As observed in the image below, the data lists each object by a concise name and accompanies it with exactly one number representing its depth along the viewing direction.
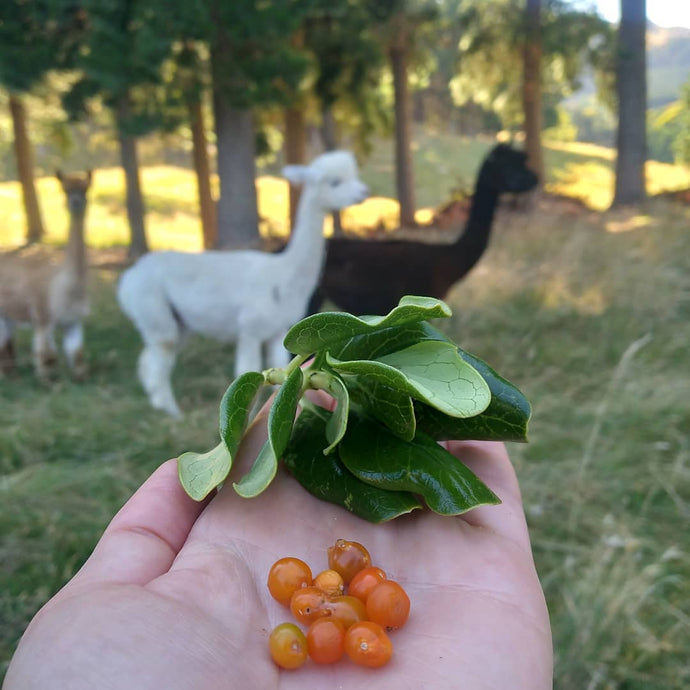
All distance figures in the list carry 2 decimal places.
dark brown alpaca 4.34
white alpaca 3.65
